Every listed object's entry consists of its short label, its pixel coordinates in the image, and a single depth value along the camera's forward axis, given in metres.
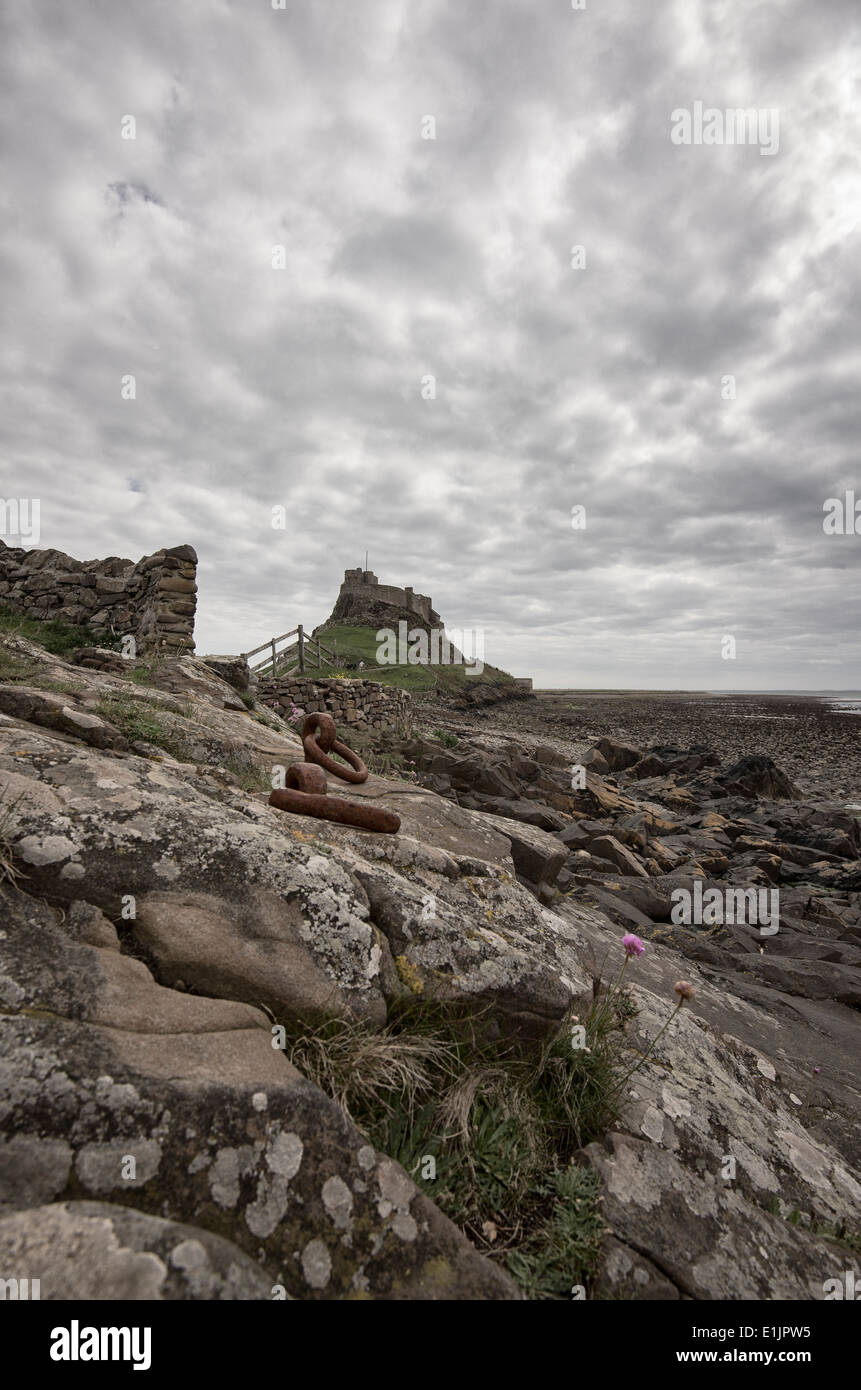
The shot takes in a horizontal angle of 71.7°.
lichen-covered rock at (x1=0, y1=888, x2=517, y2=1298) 1.80
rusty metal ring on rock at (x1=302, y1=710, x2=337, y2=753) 5.03
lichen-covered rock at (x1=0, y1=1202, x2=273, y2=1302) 1.52
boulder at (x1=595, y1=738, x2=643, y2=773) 29.95
